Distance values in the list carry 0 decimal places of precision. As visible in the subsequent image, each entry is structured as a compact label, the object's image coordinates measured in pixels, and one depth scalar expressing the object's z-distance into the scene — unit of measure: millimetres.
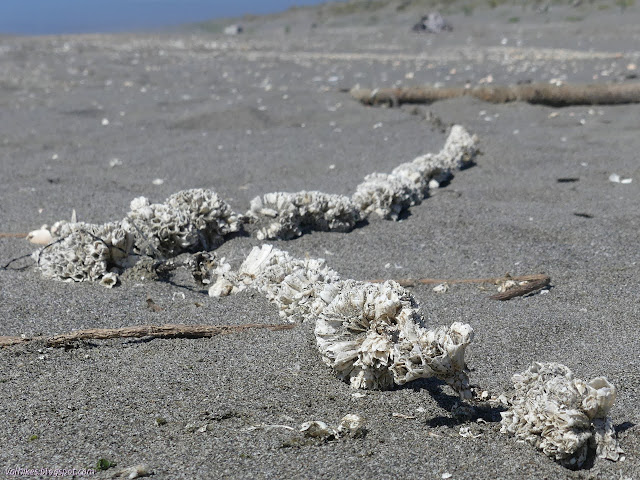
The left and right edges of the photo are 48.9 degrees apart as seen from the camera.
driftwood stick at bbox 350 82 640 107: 7410
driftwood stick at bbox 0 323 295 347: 2559
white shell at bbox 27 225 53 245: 3916
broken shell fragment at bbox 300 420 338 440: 1994
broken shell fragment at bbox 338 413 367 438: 2006
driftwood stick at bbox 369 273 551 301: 3123
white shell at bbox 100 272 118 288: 3236
